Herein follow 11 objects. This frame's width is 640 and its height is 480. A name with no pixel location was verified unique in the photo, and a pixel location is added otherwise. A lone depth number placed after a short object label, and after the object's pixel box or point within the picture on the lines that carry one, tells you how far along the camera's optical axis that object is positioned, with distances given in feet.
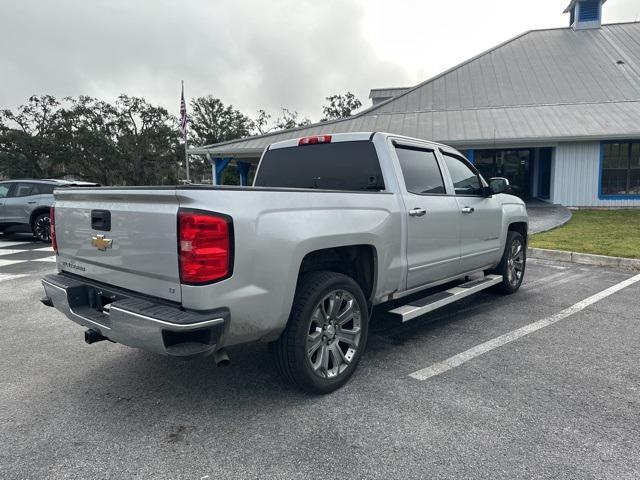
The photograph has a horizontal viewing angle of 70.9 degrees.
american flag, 66.85
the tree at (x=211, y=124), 161.79
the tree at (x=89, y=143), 120.47
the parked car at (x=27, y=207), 38.58
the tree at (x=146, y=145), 129.18
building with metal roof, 54.44
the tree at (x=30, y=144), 114.21
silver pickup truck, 8.27
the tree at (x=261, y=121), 167.32
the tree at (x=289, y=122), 166.50
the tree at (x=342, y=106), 156.15
